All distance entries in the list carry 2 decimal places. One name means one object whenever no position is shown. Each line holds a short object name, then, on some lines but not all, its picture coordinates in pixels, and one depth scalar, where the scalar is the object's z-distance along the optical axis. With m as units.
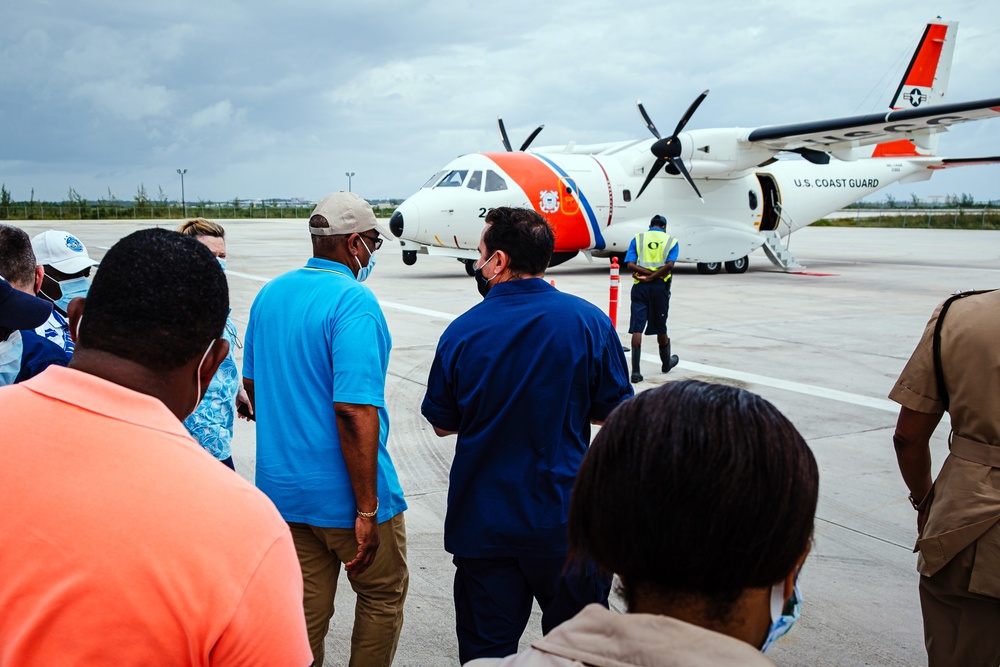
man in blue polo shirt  2.59
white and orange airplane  16.62
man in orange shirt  1.12
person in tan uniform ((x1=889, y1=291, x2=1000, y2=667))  2.21
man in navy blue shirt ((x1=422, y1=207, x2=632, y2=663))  2.54
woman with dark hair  1.08
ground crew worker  8.46
